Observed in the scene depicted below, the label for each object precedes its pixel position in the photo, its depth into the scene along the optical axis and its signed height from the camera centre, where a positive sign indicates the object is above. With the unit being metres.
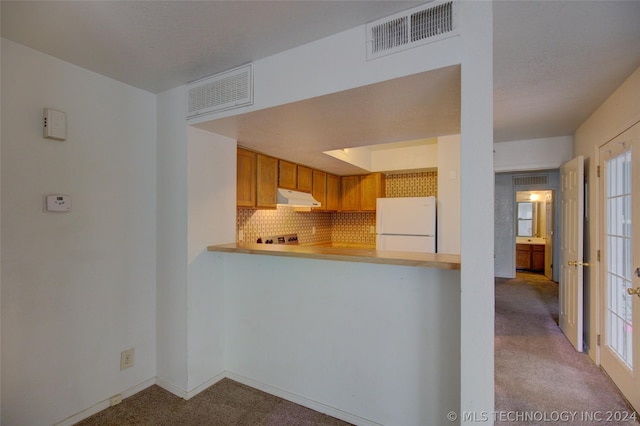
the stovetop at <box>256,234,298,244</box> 3.71 -0.32
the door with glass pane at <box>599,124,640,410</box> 2.07 -0.35
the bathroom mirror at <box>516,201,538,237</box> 7.69 -0.09
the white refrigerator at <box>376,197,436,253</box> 3.68 -0.11
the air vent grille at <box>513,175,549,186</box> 6.33 +0.77
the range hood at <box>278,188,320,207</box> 3.39 +0.19
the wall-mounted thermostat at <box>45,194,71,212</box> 1.83 +0.07
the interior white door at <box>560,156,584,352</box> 2.95 -0.36
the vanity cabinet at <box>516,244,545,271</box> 7.18 -0.99
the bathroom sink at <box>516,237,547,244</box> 7.28 -0.61
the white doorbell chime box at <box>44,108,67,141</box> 1.81 +0.55
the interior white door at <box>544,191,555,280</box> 6.54 -0.47
